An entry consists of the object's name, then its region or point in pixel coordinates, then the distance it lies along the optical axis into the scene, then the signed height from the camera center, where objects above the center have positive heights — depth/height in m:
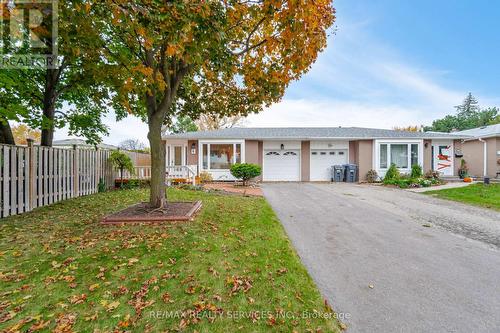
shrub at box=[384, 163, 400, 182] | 14.39 -0.41
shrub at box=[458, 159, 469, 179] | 15.60 -0.24
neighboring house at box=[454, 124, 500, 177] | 15.44 +1.07
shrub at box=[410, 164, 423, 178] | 14.03 -0.33
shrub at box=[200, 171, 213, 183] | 14.97 -0.68
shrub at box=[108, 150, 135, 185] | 10.73 +0.25
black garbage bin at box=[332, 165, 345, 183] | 16.03 -0.45
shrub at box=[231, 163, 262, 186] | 12.73 -0.25
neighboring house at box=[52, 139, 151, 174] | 12.26 +0.77
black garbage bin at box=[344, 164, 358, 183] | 15.86 -0.45
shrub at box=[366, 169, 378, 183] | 15.60 -0.64
